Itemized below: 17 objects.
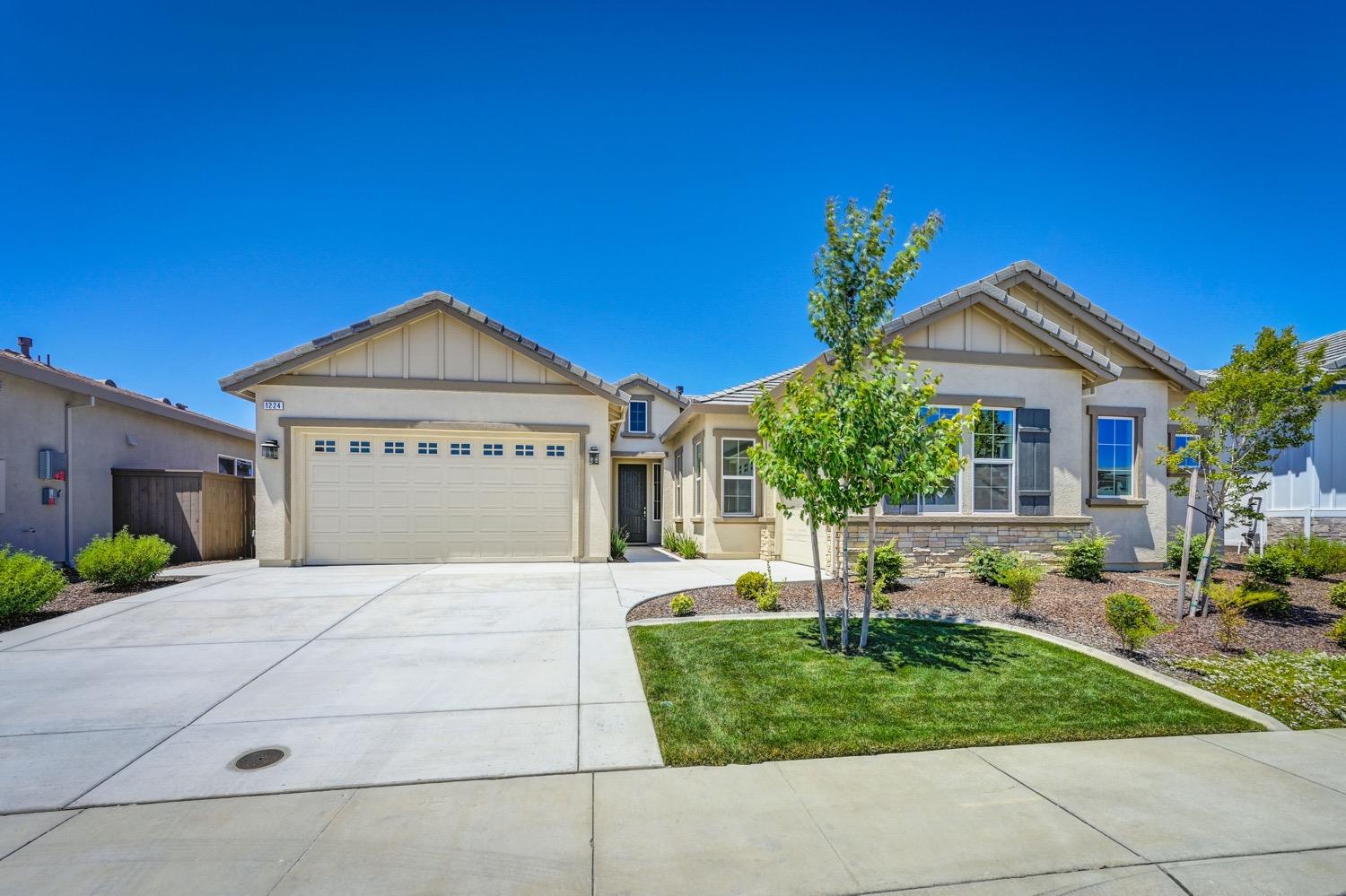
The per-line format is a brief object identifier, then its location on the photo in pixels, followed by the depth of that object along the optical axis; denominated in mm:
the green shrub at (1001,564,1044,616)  7641
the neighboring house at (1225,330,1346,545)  12672
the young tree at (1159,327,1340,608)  7320
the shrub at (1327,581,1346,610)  8086
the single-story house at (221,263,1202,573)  10906
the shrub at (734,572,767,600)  8336
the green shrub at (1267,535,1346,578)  10242
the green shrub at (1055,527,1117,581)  9914
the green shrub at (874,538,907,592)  9281
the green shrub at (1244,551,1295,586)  8812
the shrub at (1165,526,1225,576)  10242
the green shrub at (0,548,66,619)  7195
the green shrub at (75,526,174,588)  9062
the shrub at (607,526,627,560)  14039
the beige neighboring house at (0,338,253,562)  10844
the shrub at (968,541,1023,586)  9570
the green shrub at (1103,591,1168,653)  6062
